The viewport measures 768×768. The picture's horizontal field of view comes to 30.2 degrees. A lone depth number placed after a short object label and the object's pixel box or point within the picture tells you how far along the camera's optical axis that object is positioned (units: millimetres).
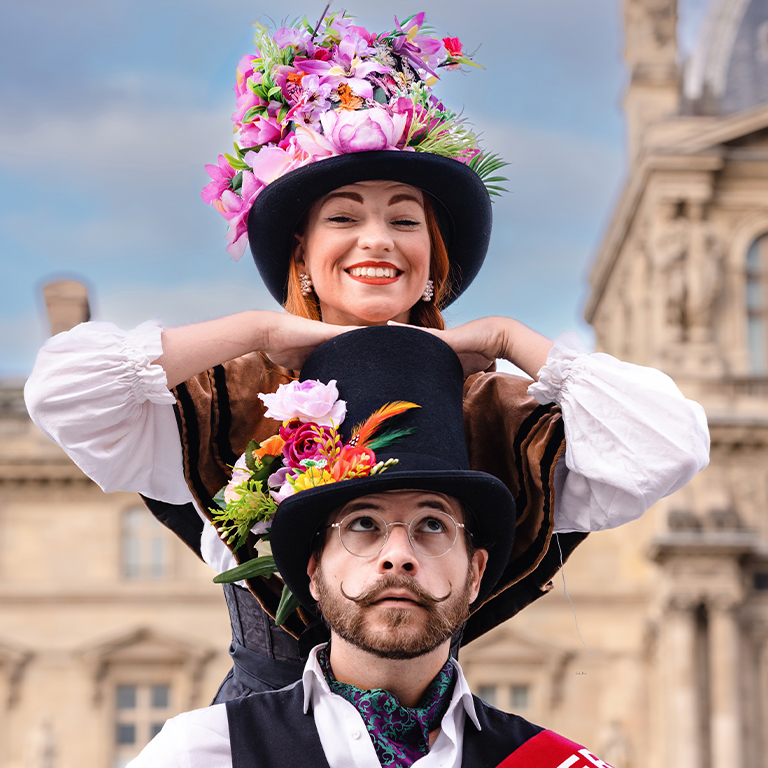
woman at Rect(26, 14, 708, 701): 3004
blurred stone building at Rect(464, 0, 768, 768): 21406
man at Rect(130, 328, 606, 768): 2812
